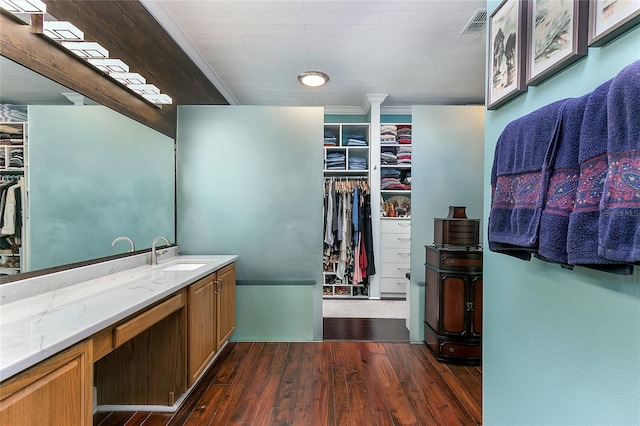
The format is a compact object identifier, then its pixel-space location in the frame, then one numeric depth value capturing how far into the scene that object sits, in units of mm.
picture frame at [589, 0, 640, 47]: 734
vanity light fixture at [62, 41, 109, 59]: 1636
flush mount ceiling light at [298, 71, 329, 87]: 3172
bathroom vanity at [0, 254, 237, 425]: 929
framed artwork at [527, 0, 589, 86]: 884
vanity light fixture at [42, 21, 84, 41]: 1494
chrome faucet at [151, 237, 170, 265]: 2414
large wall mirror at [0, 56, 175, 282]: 1432
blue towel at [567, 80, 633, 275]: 734
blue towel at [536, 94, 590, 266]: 821
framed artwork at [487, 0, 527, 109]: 1146
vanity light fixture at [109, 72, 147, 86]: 1996
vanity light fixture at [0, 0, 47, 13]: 1330
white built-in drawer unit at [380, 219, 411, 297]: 4324
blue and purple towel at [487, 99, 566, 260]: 919
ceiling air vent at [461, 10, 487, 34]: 2358
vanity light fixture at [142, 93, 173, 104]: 2394
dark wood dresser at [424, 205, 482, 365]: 2541
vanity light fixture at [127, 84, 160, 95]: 2185
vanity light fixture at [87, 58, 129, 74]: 1813
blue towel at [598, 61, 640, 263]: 652
